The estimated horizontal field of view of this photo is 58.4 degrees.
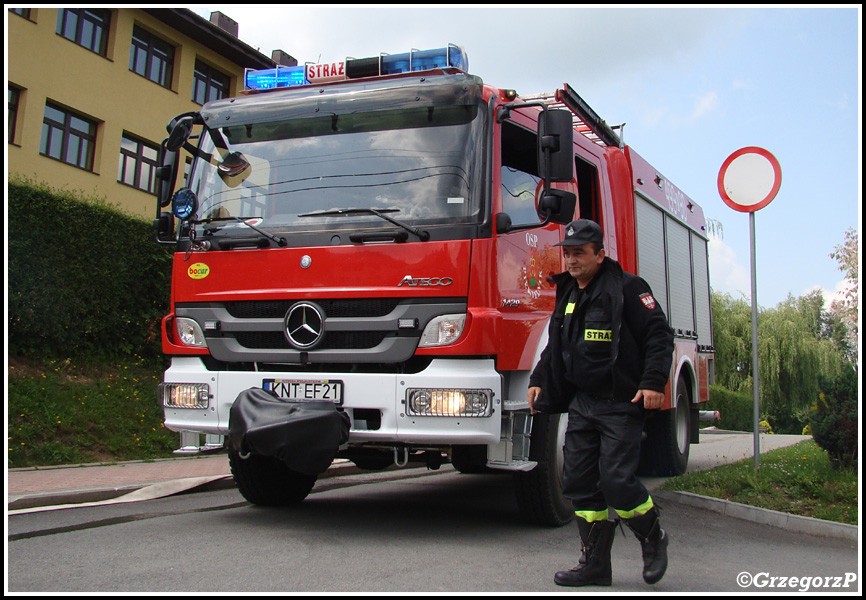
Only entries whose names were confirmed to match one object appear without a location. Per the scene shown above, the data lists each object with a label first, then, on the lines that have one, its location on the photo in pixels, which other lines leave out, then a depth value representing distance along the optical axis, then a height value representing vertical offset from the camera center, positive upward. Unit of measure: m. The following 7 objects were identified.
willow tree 30.55 +1.87
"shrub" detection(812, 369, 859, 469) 6.71 -0.13
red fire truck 4.70 +0.79
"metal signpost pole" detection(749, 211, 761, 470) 7.41 +0.47
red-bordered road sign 7.45 +2.17
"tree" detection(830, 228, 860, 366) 32.31 +5.99
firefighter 3.83 +0.05
